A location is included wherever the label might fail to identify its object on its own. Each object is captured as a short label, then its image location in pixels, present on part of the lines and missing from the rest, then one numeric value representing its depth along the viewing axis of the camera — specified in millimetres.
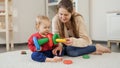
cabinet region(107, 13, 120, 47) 2574
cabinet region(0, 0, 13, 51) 2693
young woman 1519
